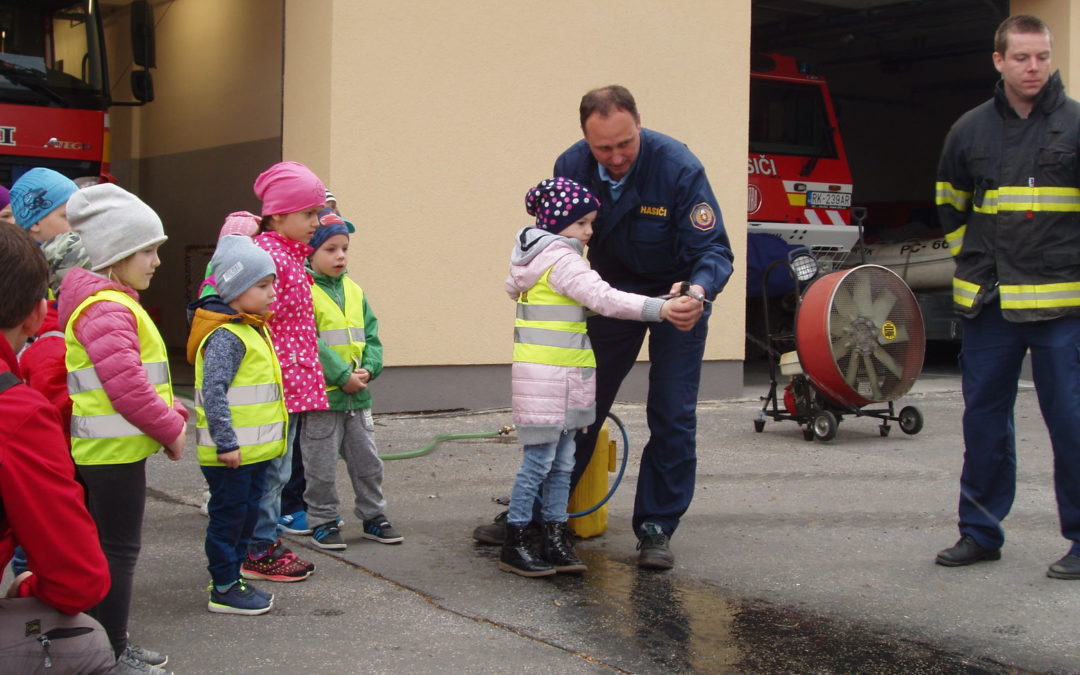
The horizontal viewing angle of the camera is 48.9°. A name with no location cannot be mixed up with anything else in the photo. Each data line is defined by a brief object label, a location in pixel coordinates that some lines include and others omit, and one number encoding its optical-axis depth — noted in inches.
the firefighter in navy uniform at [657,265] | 187.6
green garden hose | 277.4
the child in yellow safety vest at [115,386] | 131.4
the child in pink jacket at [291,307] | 176.6
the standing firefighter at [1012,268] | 181.3
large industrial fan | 290.0
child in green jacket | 193.9
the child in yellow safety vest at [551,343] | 175.6
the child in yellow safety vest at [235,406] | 154.9
